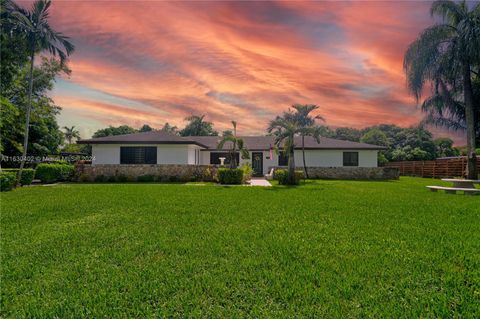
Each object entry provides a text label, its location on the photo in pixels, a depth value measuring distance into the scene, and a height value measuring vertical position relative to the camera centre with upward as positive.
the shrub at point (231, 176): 18.06 -0.92
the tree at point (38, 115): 22.31 +4.84
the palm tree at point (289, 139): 18.18 +1.72
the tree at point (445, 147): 46.29 +2.96
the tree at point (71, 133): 72.25 +7.98
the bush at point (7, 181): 13.36 -0.98
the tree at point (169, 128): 55.04 +7.23
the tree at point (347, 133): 54.12 +6.51
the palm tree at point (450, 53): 18.08 +8.06
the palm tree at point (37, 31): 15.68 +8.15
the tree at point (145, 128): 53.62 +7.00
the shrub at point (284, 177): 17.95 -1.02
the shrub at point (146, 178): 20.06 -1.21
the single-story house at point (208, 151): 22.17 +1.03
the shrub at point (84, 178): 19.95 -1.21
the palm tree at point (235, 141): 18.95 +1.44
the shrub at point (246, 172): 18.61 -0.71
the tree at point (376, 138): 45.41 +4.37
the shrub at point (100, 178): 20.08 -1.22
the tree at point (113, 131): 49.78 +5.97
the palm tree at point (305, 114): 20.03 +4.19
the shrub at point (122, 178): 20.09 -1.21
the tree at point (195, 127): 49.09 +6.64
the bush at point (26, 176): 16.16 -0.88
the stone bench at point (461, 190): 12.92 -1.34
